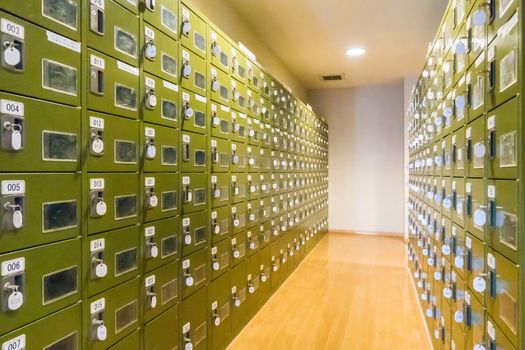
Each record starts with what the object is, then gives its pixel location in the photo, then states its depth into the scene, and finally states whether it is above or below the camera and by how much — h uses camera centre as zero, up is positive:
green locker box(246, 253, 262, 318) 2.88 -0.89
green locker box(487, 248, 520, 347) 1.01 -0.37
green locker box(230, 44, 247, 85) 2.54 +0.79
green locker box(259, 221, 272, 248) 3.15 -0.52
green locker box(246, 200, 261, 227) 2.86 -0.30
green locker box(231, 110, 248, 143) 2.54 +0.34
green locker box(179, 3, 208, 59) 1.86 +0.77
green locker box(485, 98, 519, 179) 1.02 +0.09
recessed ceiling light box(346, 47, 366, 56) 4.69 +1.59
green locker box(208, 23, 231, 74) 2.20 +0.79
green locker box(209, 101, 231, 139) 2.22 +0.34
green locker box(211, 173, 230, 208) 2.24 -0.09
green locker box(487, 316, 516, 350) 1.08 -0.52
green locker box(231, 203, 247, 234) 2.55 -0.30
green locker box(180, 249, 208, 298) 1.90 -0.53
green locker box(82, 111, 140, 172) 1.25 +0.12
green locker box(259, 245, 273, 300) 3.17 -0.87
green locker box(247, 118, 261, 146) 2.87 +0.35
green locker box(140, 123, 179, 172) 1.56 +0.12
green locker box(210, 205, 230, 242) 2.24 -0.31
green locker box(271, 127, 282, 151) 3.52 +0.36
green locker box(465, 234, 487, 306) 1.24 -0.35
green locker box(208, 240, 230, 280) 2.24 -0.53
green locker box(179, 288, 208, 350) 1.89 -0.79
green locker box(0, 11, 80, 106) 0.96 +0.33
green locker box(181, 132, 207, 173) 1.89 +0.12
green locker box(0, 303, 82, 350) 0.98 -0.46
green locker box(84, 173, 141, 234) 1.26 -0.09
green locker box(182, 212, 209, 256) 1.91 -0.31
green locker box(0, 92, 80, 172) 0.96 +0.12
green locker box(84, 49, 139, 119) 1.26 +0.34
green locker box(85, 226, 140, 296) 1.27 -0.31
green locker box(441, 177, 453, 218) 1.82 -0.12
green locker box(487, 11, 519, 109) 1.00 +0.32
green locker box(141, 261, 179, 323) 1.58 -0.53
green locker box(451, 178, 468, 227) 1.58 -0.13
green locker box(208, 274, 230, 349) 2.21 -0.87
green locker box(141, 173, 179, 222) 1.58 -0.09
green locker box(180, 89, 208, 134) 1.88 +0.34
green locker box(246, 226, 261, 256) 2.85 -0.52
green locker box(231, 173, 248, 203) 2.55 -0.09
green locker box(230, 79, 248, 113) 2.54 +0.56
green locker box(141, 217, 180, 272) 1.59 -0.31
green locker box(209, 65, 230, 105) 2.21 +0.56
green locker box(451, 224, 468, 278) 1.53 -0.34
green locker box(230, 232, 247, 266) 2.53 -0.52
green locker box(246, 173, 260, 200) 2.87 -0.09
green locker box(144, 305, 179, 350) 1.60 -0.72
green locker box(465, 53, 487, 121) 1.28 +0.32
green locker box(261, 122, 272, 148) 3.21 +0.35
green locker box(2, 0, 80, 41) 0.99 +0.47
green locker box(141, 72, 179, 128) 1.57 +0.34
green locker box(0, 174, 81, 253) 0.96 -0.09
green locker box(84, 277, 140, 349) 1.27 -0.52
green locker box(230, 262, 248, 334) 2.55 -0.88
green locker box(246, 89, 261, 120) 2.85 +0.56
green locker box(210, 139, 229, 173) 2.23 +0.13
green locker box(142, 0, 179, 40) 1.58 +0.73
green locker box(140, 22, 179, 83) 1.56 +0.55
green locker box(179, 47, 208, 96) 1.86 +0.55
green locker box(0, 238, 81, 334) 0.96 -0.30
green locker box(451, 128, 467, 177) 1.59 +0.09
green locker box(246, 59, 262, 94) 2.86 +0.80
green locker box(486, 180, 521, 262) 1.01 -0.13
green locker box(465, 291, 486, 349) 1.33 -0.57
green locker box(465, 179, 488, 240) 1.21 -0.13
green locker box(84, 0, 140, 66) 1.26 +0.54
